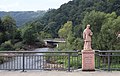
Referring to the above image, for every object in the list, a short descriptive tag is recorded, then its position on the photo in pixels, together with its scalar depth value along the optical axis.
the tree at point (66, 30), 44.22
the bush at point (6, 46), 42.87
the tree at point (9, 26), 48.64
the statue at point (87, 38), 8.96
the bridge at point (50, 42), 56.95
